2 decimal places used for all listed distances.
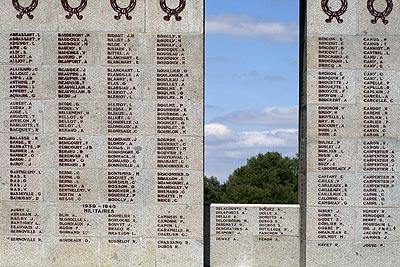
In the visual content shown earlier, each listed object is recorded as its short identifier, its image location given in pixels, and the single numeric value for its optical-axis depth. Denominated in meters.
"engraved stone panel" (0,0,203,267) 13.77
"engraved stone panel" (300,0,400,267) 13.74
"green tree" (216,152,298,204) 51.56
